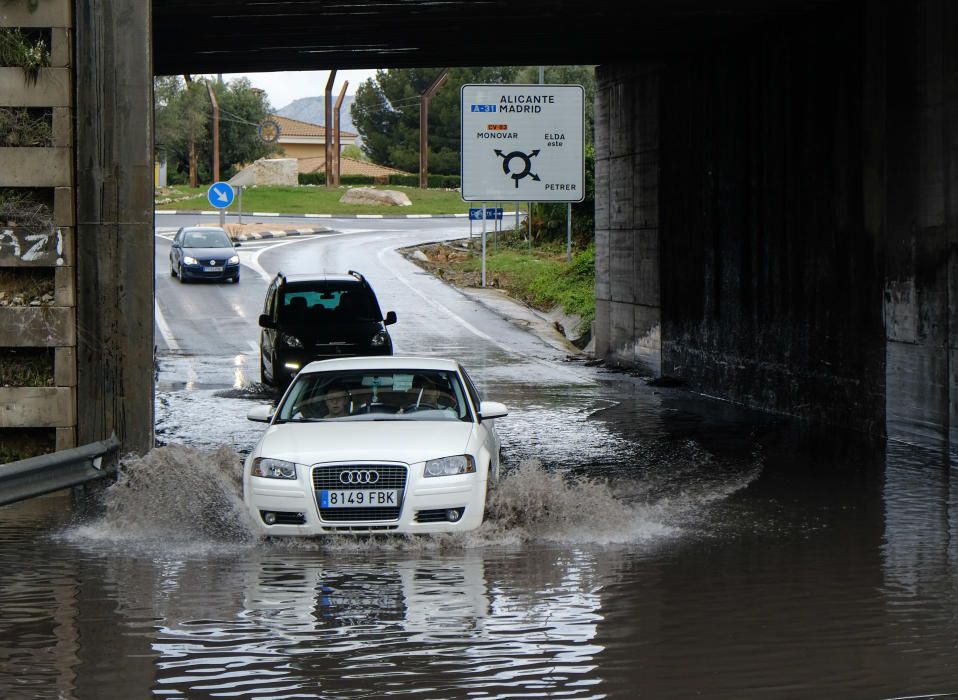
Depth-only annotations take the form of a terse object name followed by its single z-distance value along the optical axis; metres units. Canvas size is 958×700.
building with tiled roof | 129.00
